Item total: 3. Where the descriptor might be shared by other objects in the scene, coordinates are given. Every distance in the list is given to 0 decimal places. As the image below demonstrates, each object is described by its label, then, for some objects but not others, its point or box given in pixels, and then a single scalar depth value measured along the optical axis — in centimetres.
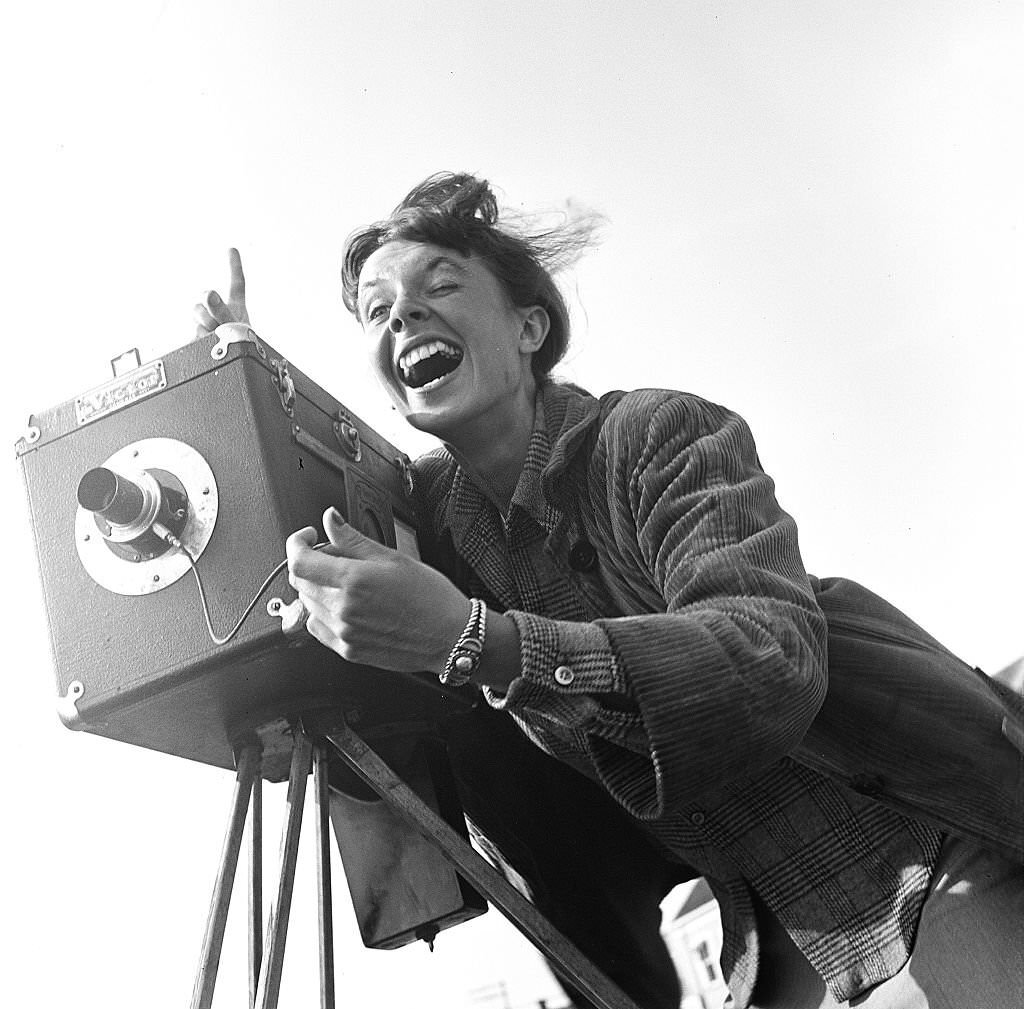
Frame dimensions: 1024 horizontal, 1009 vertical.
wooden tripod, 146
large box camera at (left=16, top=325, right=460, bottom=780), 145
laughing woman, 122
